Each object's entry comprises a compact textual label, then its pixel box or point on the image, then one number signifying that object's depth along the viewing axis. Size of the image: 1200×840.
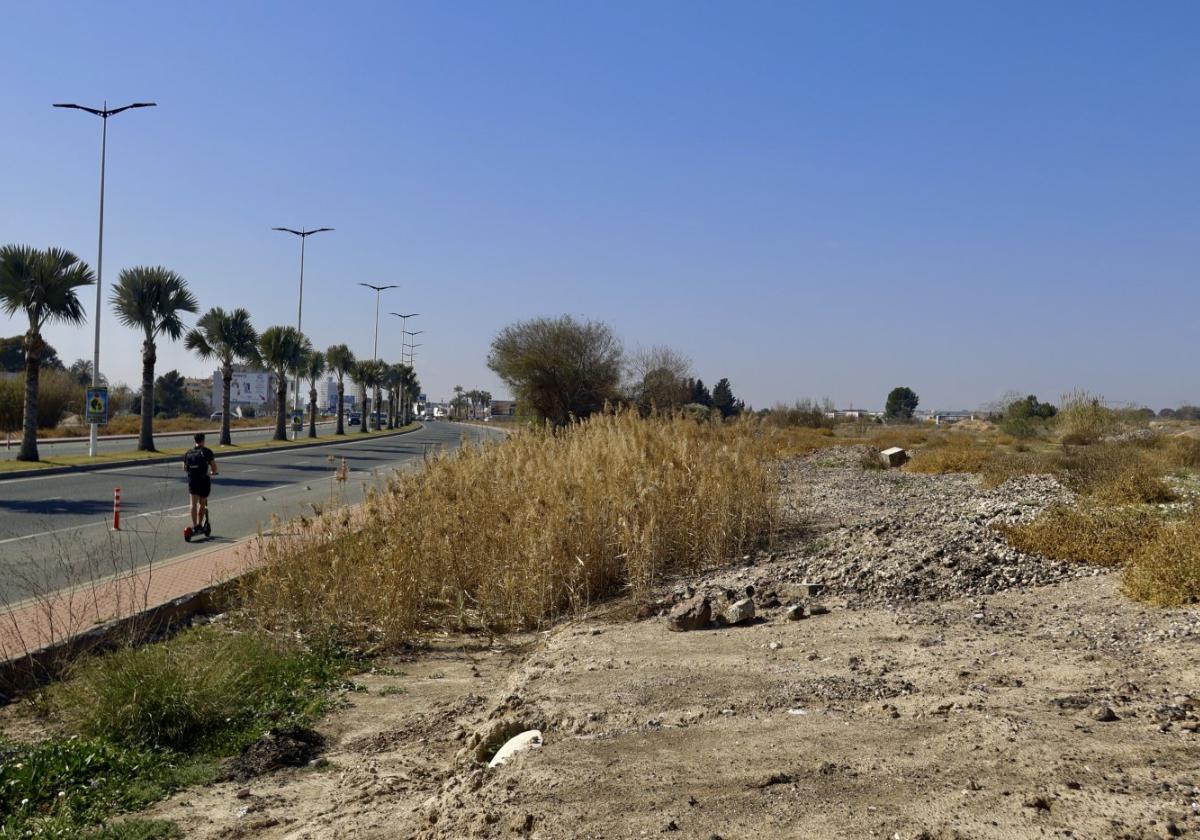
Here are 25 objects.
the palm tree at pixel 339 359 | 88.81
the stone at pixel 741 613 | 8.14
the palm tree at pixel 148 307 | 40.31
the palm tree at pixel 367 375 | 99.18
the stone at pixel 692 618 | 8.08
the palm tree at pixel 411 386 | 135.00
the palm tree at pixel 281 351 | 61.59
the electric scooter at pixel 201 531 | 15.95
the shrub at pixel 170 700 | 6.16
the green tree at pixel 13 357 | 93.56
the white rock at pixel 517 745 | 4.93
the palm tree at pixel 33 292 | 32.19
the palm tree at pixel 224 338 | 50.62
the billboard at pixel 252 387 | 133.75
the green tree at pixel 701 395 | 88.00
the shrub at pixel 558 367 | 45.81
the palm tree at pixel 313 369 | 73.60
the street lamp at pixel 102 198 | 34.66
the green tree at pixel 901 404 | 108.25
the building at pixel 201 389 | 176.60
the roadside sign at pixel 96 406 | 35.88
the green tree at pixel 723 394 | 98.18
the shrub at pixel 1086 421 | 38.34
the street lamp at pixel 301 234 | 59.78
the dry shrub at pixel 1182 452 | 25.21
